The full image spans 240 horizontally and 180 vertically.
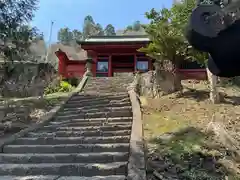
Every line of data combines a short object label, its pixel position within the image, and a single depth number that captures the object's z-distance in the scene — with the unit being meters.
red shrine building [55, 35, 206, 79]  12.68
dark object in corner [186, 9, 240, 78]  1.21
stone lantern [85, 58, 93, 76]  11.43
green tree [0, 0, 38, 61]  5.57
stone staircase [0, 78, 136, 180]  3.30
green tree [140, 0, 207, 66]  6.67
